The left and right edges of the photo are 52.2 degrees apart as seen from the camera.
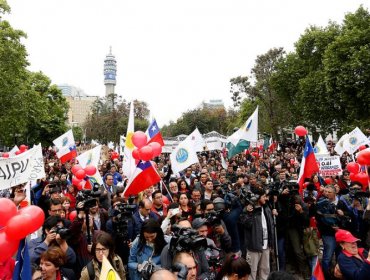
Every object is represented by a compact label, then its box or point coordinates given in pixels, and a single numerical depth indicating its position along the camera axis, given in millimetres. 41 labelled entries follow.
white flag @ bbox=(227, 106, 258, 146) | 11789
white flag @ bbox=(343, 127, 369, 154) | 12297
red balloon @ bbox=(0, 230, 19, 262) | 2732
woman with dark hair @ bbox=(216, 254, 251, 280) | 3346
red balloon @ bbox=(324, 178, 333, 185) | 9516
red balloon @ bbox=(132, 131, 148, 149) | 7969
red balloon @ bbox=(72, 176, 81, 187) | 8359
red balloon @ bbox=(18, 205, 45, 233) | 2777
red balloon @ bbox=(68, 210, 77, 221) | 5212
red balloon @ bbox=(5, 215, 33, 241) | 2701
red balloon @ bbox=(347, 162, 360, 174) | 8027
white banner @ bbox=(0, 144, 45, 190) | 5633
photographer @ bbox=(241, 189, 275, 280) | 5949
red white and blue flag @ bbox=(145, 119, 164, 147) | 9411
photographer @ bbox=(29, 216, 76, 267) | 4004
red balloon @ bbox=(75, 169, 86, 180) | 8297
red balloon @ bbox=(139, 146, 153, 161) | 6664
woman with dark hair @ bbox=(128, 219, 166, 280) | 4105
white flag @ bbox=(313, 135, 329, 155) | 12773
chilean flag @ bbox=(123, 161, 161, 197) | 6477
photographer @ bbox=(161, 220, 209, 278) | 3596
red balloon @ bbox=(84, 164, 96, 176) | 8617
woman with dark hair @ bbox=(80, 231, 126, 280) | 3714
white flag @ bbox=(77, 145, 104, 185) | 10038
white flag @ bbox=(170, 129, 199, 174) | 9609
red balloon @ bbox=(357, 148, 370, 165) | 4461
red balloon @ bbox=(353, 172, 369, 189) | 6989
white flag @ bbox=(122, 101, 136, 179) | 8445
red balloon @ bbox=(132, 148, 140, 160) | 7309
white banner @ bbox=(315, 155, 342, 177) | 9521
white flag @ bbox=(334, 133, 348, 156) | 13516
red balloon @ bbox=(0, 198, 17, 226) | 2852
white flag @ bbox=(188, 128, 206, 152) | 11784
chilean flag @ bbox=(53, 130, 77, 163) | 13008
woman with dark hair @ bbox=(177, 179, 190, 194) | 8164
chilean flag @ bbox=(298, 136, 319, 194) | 7484
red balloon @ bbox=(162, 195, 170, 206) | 6463
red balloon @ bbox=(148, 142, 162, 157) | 7667
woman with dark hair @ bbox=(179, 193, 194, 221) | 5615
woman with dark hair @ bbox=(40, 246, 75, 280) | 3479
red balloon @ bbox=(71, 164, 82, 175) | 8847
